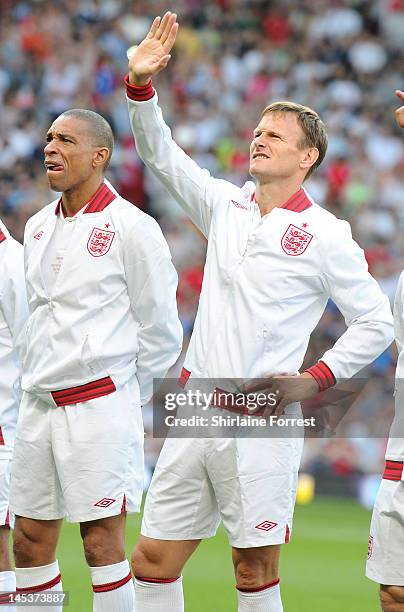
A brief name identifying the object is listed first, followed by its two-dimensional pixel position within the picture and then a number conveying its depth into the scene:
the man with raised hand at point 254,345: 10.32
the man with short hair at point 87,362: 10.91
